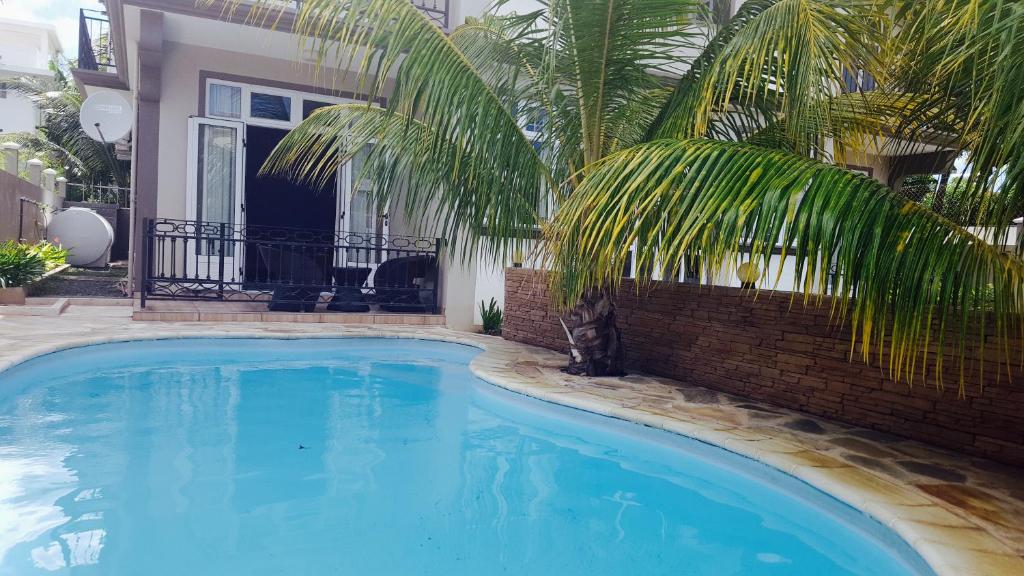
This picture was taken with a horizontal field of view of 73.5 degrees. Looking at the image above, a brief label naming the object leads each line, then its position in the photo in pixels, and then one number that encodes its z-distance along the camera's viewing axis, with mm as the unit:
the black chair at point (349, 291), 9523
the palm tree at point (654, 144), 2919
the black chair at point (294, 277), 9266
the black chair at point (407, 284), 9820
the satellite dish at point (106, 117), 10961
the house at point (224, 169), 8984
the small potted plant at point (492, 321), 9227
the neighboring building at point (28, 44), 42062
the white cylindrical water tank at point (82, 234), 14406
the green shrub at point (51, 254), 11352
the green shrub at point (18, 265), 9211
